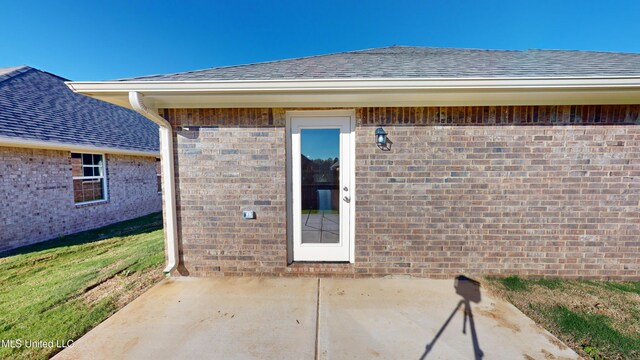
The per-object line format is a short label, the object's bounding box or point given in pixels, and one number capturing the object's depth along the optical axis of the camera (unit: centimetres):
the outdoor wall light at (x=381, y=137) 317
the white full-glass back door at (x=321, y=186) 333
